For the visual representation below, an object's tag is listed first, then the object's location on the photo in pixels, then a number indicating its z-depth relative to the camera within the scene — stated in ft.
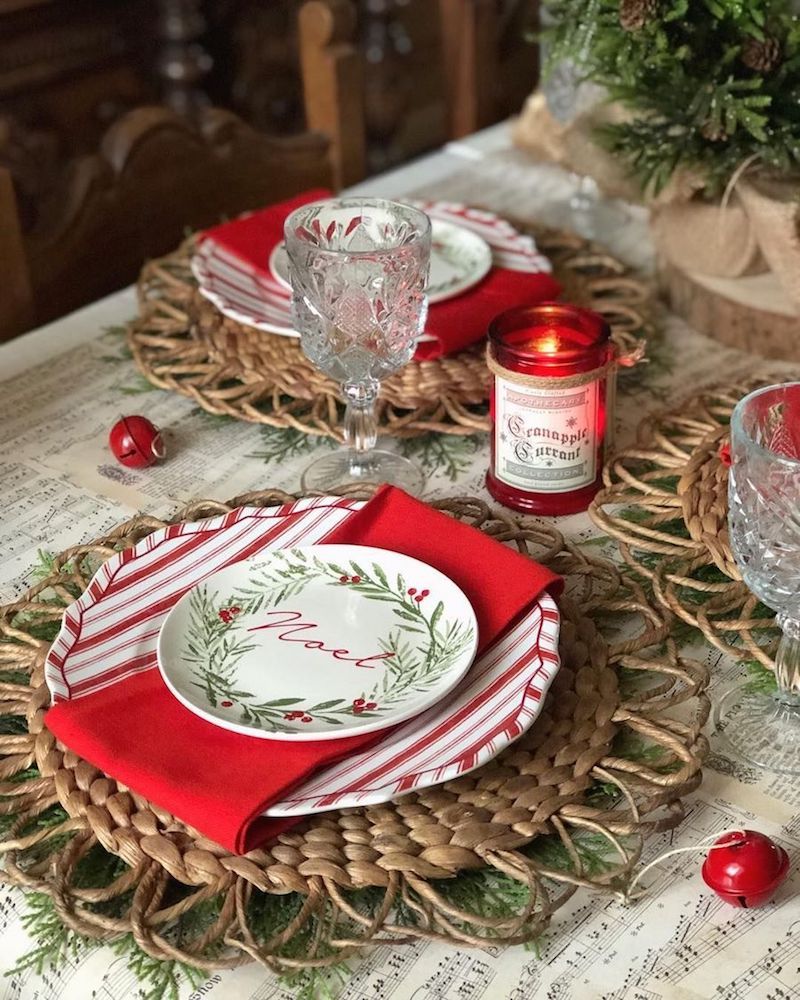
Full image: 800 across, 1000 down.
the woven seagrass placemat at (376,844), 1.96
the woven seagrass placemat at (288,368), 3.39
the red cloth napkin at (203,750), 2.01
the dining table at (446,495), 1.91
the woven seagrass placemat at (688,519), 2.58
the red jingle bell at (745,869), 1.96
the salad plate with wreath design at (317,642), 2.21
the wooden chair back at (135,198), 4.42
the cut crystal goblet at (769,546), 2.16
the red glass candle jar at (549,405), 2.90
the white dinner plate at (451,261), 3.67
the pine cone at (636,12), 3.26
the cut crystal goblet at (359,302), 2.87
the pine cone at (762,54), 3.34
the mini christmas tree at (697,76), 3.32
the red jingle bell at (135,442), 3.24
